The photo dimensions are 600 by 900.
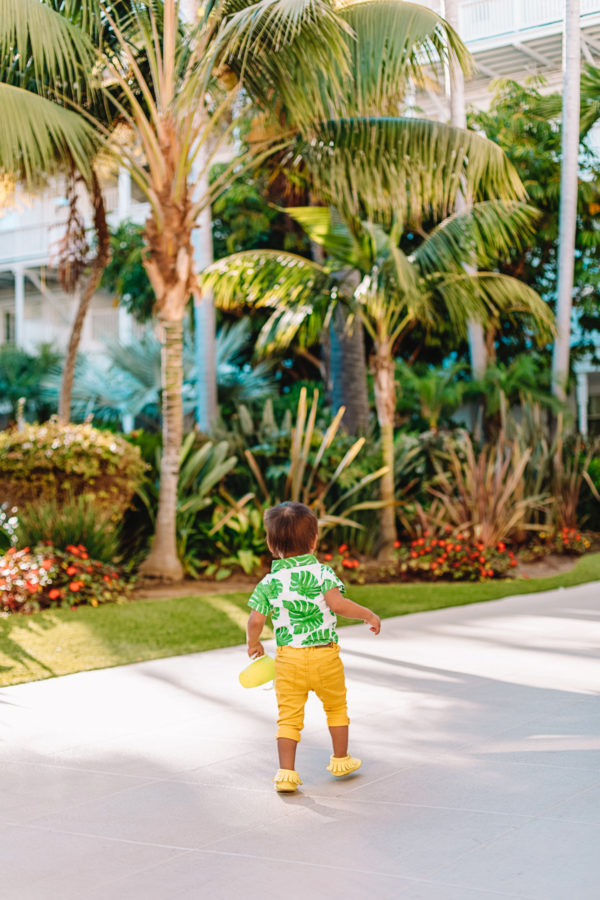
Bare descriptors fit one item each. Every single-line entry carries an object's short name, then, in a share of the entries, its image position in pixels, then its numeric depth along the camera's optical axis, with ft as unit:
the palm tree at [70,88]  33.40
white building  72.18
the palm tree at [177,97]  35.14
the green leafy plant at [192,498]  39.93
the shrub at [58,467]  36.40
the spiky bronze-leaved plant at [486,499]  43.14
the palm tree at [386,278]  41.75
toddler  14.43
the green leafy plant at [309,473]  41.11
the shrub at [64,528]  35.22
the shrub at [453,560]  40.78
